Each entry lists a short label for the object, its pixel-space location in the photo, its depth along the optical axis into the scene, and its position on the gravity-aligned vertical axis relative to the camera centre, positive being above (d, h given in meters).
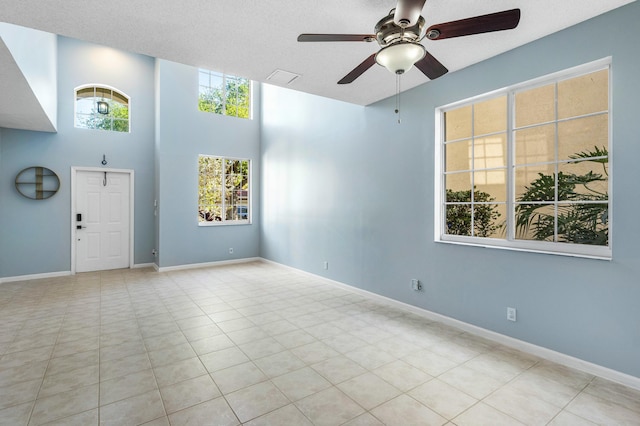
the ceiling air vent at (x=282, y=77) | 3.35 +1.51
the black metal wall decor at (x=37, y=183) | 5.38 +0.54
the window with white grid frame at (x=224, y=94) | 6.73 +2.67
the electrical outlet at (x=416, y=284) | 3.72 -0.86
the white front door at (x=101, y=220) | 5.95 -0.14
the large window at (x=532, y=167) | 2.53 +0.43
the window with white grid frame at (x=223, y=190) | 6.68 +0.51
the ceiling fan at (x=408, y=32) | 1.71 +1.08
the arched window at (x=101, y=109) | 5.95 +2.06
